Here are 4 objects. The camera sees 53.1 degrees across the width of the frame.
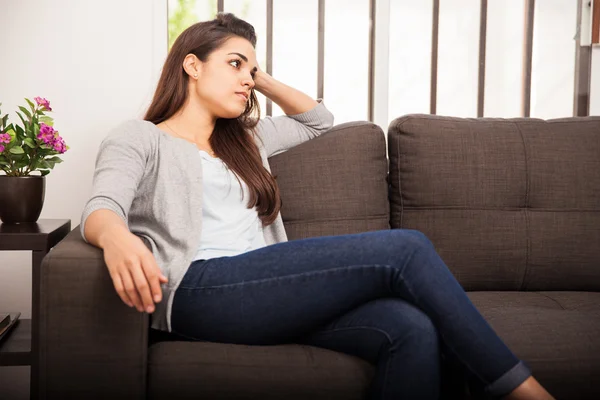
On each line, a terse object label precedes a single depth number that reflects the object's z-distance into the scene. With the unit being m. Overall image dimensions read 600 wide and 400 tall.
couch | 1.76
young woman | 1.13
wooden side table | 1.49
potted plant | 1.68
